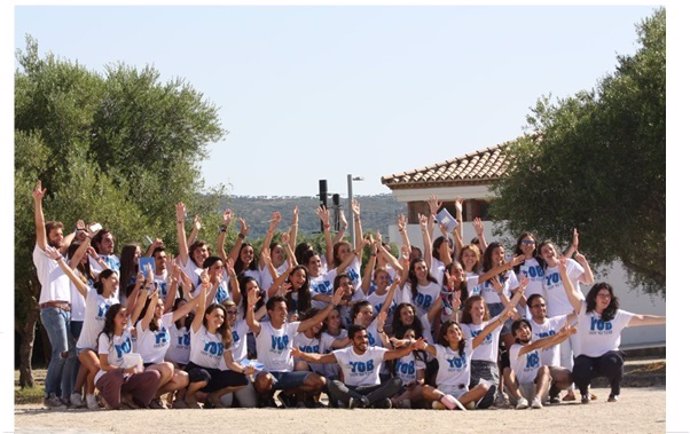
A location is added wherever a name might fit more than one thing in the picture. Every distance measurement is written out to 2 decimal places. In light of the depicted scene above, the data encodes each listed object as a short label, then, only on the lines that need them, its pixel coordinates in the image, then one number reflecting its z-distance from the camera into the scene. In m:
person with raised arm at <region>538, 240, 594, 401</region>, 16.06
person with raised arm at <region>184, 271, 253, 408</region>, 14.95
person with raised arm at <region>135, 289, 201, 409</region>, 14.63
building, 38.09
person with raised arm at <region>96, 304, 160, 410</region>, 14.31
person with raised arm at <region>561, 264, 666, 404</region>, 15.41
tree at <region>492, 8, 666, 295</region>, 24.92
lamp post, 42.50
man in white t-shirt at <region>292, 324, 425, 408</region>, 14.88
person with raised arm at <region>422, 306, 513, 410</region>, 14.89
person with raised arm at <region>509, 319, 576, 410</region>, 15.16
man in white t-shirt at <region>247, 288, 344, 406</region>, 15.09
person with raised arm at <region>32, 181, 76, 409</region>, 14.62
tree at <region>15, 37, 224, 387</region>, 26.50
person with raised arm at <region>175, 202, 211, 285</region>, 15.79
